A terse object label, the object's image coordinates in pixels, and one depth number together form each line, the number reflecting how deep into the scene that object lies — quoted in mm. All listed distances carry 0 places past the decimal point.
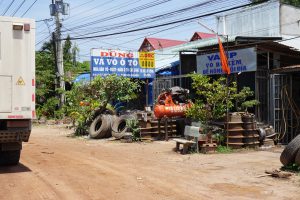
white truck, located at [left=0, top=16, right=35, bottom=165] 8953
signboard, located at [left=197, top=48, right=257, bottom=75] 14609
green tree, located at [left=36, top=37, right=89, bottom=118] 30719
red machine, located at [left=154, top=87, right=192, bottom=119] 16297
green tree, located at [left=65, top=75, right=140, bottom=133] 19688
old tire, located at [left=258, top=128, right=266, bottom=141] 13633
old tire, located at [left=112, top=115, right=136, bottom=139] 17359
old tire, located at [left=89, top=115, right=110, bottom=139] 18125
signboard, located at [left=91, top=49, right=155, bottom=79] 21641
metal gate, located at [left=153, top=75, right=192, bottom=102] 19484
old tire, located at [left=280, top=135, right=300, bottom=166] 9320
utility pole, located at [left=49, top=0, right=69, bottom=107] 30172
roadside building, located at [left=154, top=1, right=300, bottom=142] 14594
